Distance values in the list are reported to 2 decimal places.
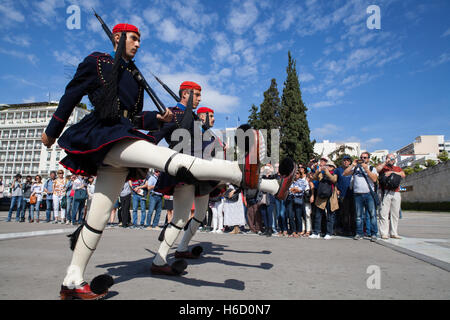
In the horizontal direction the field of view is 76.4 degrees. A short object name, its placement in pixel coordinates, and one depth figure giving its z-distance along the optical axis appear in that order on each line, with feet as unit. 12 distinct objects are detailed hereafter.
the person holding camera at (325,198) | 23.79
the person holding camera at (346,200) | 24.50
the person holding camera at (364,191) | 22.12
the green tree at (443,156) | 220.39
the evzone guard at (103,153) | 6.37
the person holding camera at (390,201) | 21.66
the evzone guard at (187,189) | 7.67
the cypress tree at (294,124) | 115.85
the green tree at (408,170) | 237.02
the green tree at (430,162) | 229.25
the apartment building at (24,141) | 287.89
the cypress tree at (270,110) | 124.47
